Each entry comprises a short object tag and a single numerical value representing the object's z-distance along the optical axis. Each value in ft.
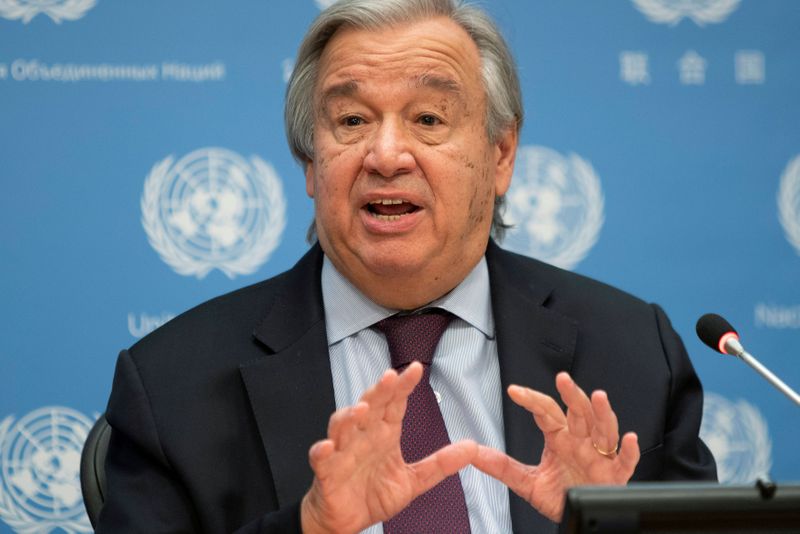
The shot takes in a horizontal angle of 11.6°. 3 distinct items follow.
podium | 8.86
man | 10.16
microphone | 9.84
